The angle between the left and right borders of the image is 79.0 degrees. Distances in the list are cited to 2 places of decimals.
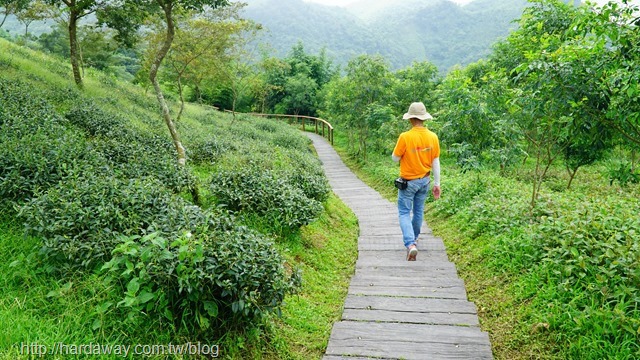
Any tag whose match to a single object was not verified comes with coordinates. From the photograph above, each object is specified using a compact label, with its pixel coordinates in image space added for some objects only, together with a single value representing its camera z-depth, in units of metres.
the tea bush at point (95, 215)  2.79
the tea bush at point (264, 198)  4.68
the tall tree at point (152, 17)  5.77
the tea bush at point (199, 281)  2.40
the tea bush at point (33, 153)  3.55
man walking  4.45
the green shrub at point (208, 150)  7.63
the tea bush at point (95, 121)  6.53
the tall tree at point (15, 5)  10.11
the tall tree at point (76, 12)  10.21
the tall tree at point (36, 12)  13.58
